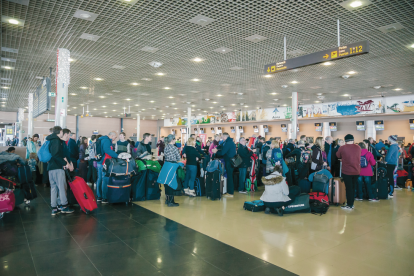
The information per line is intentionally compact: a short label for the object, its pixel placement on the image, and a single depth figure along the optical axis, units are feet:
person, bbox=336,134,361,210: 18.58
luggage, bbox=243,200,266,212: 18.10
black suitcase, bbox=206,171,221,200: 22.07
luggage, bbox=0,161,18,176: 17.54
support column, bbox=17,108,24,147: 68.49
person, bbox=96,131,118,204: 19.54
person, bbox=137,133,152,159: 22.75
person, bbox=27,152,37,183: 26.25
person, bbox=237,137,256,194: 25.11
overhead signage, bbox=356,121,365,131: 53.31
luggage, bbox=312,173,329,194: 20.08
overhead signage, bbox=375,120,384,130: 50.99
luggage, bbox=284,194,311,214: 17.56
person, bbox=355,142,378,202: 21.09
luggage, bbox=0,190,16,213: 15.08
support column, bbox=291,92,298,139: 40.15
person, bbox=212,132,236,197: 23.56
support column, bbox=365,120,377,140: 52.47
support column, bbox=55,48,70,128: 21.80
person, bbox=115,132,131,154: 22.89
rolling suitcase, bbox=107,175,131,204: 19.31
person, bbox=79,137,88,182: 28.14
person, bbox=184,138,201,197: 22.18
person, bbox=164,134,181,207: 19.52
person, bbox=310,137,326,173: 21.83
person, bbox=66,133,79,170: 20.89
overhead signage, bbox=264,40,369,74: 16.53
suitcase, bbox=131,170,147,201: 21.03
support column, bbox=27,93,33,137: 49.02
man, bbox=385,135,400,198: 24.30
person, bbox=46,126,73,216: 16.40
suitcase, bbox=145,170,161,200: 21.56
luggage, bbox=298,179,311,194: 22.80
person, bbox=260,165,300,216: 16.96
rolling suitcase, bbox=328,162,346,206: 20.16
